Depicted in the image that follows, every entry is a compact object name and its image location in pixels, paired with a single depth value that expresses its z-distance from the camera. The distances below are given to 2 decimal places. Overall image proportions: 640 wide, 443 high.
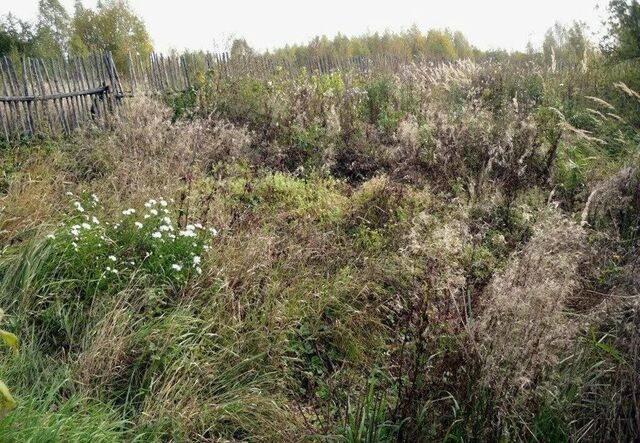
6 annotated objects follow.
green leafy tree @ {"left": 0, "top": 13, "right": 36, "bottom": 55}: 24.98
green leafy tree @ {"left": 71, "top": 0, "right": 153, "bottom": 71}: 28.33
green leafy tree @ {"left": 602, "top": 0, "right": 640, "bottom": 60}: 8.70
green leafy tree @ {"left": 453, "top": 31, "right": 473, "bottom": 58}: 31.80
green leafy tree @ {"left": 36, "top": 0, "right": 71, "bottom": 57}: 27.69
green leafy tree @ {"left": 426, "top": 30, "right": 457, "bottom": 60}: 31.07
